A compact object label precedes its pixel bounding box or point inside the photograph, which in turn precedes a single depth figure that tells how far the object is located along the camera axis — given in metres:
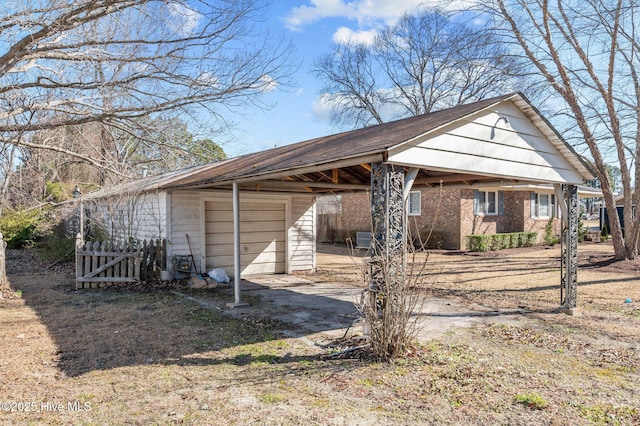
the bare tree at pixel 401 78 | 25.67
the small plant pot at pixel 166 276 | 9.83
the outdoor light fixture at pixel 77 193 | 13.64
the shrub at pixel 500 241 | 18.05
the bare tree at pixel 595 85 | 12.38
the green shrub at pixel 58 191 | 17.97
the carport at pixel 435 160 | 4.88
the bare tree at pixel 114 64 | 6.24
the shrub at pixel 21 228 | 16.94
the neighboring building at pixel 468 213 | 18.48
